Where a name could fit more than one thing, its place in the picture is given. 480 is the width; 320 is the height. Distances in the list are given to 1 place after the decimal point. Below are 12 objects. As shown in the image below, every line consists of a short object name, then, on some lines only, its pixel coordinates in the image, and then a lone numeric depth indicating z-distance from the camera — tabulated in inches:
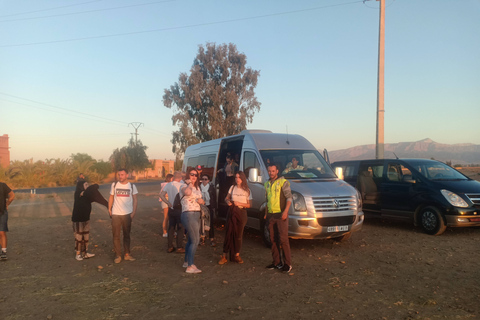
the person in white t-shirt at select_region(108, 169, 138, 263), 295.0
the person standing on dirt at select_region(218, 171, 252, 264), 289.0
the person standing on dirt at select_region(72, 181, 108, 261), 306.8
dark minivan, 370.9
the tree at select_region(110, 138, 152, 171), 2578.7
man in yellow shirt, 264.1
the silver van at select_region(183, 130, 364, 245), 312.0
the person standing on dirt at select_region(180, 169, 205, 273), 266.7
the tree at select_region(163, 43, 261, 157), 1487.5
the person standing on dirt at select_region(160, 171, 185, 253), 337.4
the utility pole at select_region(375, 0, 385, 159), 585.6
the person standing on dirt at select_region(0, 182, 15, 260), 308.8
